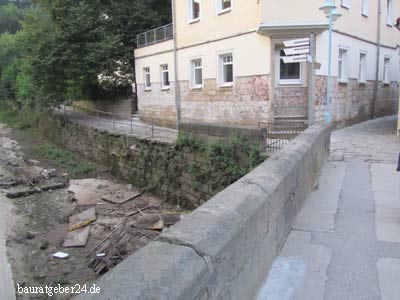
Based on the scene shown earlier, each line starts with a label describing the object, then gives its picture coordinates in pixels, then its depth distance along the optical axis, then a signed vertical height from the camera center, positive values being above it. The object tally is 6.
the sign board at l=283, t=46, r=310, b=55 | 8.94 +1.00
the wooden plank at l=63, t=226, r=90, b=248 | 10.21 -3.92
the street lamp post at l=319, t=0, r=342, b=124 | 9.77 +2.13
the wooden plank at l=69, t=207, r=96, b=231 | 11.52 -3.84
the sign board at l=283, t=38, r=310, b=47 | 8.92 +1.18
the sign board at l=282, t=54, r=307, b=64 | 8.99 +0.81
